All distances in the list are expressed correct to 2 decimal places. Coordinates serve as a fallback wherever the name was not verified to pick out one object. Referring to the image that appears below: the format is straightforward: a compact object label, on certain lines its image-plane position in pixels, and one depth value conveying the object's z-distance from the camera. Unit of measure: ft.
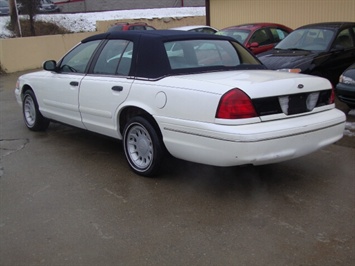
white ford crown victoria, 12.69
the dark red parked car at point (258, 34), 35.42
